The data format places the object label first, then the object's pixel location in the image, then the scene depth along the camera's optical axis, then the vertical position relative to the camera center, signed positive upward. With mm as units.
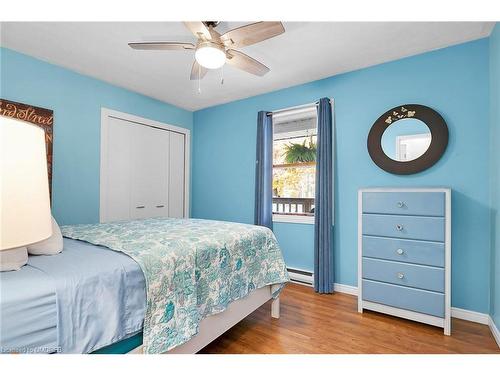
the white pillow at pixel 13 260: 1050 -311
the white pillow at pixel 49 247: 1285 -309
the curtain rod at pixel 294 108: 3074 +1004
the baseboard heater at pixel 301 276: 3096 -1080
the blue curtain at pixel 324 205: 2848 -194
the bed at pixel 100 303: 916 -488
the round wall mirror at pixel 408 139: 2357 +481
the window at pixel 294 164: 3289 +310
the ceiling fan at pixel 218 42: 1606 +996
